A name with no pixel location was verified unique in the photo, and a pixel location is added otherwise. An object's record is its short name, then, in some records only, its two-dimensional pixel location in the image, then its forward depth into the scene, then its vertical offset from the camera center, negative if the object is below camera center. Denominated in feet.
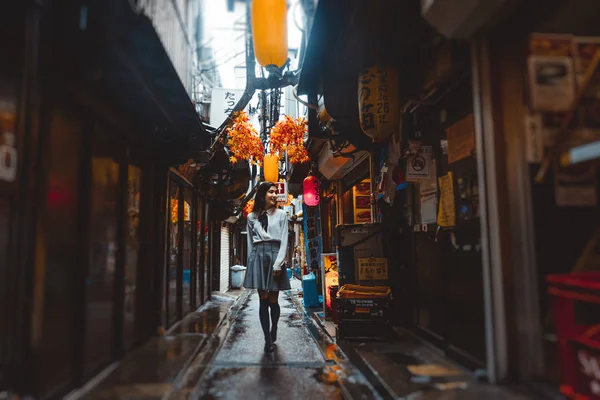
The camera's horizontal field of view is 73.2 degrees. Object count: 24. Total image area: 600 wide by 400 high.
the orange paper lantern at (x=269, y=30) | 19.11 +10.46
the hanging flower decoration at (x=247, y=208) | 102.25 +9.93
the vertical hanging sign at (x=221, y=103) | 40.11 +14.45
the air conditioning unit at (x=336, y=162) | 34.06 +7.72
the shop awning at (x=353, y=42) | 18.25 +10.36
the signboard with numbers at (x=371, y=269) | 26.13 -1.51
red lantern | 45.19 +6.22
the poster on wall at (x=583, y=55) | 12.29 +5.69
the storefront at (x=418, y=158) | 16.37 +4.40
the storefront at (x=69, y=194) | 11.27 +1.97
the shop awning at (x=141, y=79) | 12.84 +7.27
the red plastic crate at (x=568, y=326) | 9.91 -2.07
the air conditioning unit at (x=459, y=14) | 13.04 +7.65
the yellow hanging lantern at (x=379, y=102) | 20.66 +7.33
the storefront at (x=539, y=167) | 12.30 +2.49
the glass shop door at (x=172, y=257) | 27.91 -0.67
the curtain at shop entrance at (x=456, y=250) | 16.25 -0.26
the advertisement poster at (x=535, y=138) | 12.58 +3.30
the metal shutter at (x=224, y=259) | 62.28 -1.95
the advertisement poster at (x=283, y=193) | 69.25 +9.54
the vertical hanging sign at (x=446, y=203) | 17.88 +1.91
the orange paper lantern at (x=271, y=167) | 50.83 +10.06
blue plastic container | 41.60 -4.75
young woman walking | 21.95 -0.32
